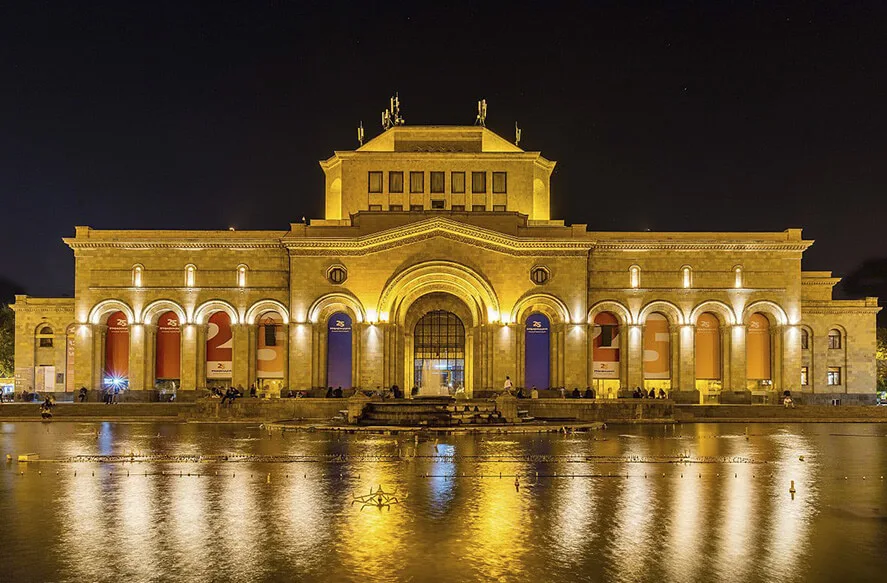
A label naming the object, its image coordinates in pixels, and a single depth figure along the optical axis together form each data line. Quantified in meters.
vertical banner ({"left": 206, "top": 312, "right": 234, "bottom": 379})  48.41
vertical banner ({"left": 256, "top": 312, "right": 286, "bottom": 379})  48.41
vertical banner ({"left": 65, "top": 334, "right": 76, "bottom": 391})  51.94
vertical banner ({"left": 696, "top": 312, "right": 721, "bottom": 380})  49.00
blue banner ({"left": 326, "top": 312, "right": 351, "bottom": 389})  46.78
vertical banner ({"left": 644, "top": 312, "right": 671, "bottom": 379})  48.84
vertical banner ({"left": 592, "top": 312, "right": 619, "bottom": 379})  48.62
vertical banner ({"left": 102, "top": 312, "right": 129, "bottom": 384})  48.69
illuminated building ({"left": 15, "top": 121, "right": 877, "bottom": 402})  46.34
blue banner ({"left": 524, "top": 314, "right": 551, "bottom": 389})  46.38
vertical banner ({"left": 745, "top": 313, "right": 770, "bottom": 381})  48.81
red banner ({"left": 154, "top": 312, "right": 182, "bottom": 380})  48.50
